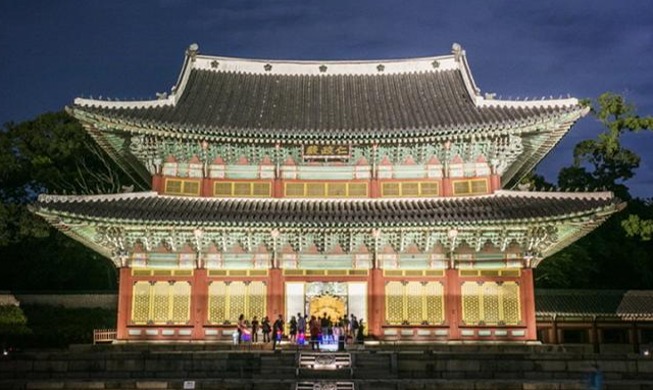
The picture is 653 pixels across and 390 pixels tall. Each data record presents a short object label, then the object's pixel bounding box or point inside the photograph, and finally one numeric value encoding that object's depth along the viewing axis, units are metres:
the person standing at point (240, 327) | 30.59
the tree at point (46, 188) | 52.38
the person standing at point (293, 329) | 30.44
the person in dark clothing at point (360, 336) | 30.32
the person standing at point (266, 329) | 30.17
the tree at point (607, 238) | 48.38
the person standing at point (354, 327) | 30.52
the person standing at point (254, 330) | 30.49
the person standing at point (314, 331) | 28.27
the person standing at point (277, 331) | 28.37
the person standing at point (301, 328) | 30.77
